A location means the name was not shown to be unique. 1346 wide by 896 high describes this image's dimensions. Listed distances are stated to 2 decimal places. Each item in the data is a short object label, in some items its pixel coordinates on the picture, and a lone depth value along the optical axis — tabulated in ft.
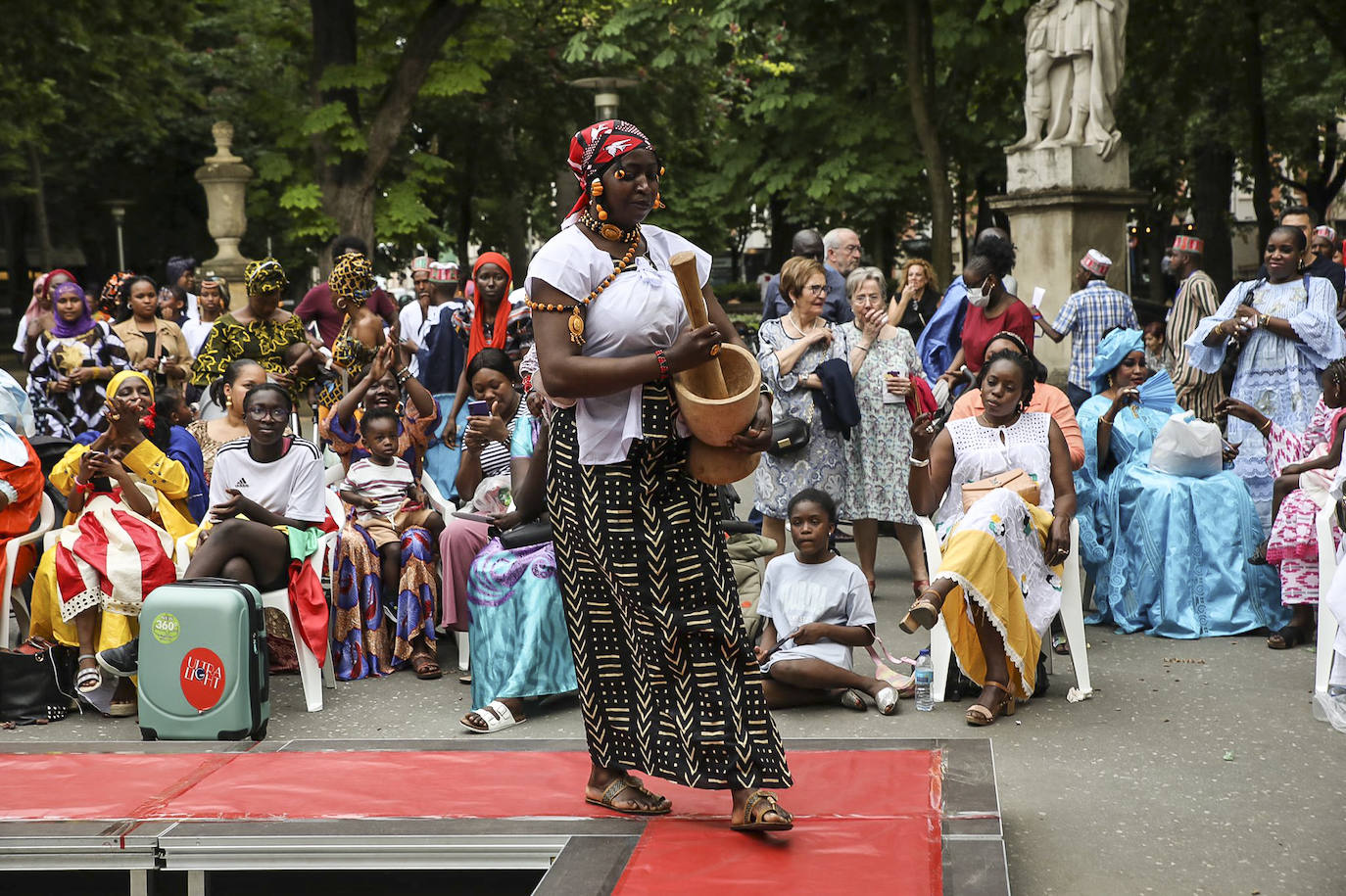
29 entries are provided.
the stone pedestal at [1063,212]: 39.24
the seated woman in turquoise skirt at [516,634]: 20.56
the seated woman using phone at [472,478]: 22.70
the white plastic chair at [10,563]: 22.38
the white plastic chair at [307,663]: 21.72
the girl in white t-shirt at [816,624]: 20.31
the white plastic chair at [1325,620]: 19.88
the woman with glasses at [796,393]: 25.76
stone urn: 54.29
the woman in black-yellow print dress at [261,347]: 28.71
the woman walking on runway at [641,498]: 13.44
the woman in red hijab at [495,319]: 26.68
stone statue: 38.91
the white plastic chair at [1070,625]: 20.59
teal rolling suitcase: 19.24
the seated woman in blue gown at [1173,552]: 24.23
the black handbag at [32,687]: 21.39
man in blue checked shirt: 30.68
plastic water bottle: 20.43
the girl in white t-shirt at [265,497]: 21.35
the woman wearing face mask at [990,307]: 27.68
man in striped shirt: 33.76
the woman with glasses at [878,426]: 26.25
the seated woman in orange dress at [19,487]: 22.44
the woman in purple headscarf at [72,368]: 27.48
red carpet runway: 13.30
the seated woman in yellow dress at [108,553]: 21.57
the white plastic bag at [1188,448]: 24.81
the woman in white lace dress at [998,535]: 19.58
